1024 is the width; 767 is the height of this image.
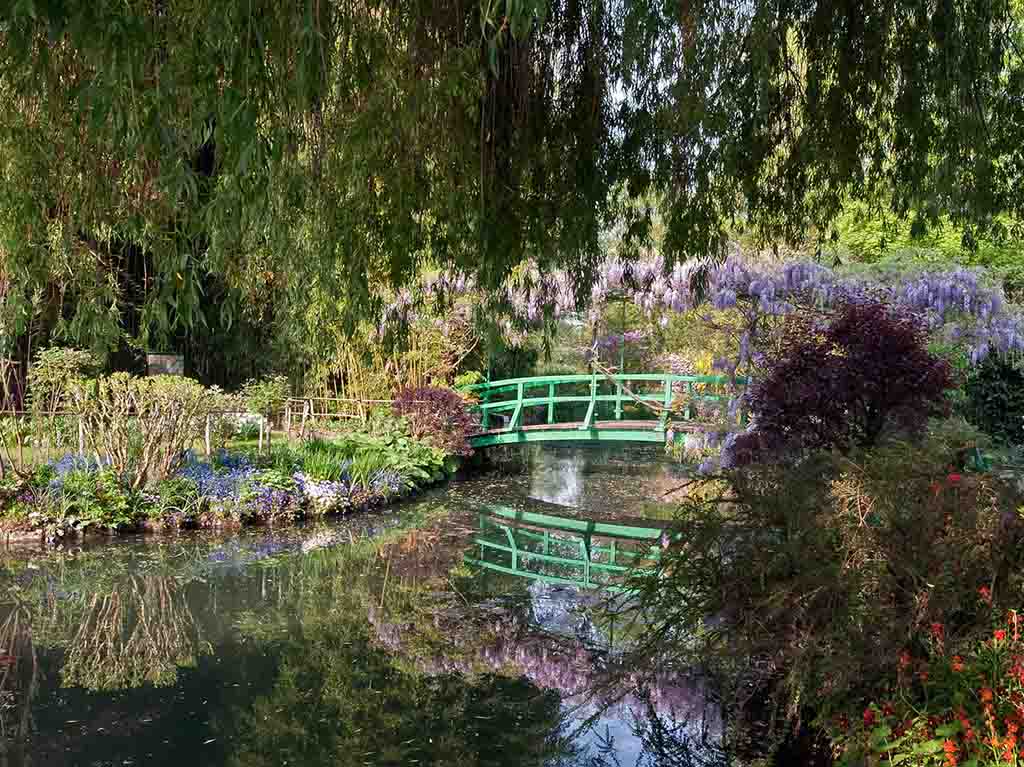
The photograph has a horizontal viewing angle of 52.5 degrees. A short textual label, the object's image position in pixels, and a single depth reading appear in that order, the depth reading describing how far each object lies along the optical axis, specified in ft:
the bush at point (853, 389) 18.43
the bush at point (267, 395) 34.57
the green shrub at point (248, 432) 37.54
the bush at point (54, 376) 28.81
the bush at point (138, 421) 27.30
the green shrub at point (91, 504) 25.39
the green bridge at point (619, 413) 36.01
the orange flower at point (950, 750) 8.32
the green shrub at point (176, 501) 26.66
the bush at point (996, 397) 37.17
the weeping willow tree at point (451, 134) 8.57
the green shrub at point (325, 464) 31.22
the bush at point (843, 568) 9.71
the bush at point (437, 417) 38.14
